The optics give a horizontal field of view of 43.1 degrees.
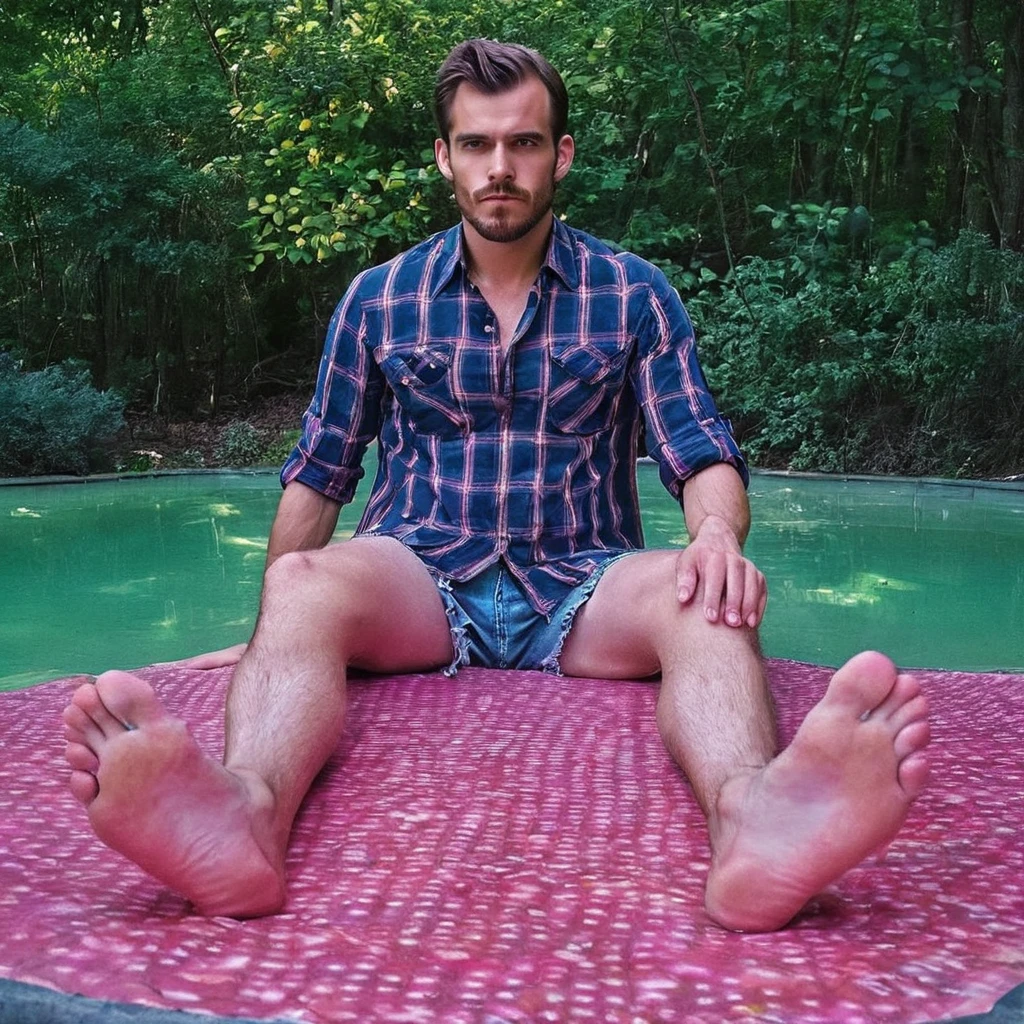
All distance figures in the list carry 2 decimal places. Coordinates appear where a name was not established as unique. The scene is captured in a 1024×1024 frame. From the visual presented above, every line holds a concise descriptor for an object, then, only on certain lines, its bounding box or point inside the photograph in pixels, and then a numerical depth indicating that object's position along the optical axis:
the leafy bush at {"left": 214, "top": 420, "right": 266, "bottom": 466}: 8.48
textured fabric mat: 0.95
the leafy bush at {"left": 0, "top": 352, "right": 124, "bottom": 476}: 7.13
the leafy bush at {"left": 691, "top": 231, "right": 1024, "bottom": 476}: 6.84
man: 1.64
